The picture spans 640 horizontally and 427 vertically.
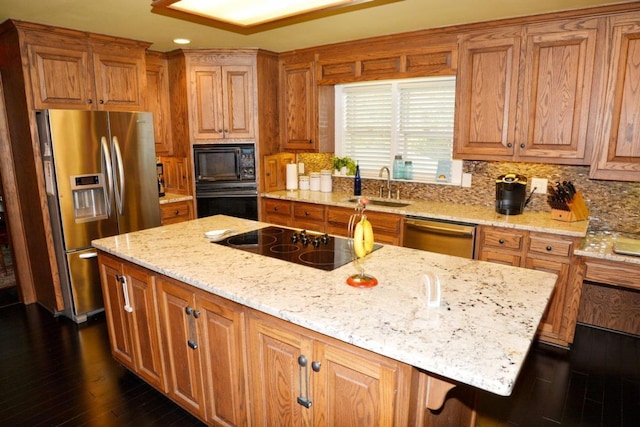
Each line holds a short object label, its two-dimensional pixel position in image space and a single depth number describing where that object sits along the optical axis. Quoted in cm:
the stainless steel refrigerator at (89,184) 319
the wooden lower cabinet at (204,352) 185
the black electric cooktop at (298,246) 212
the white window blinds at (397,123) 390
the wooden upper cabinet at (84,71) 317
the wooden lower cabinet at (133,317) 225
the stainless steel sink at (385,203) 393
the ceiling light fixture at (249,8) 167
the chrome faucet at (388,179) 409
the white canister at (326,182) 458
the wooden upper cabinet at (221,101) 414
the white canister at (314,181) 466
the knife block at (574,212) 308
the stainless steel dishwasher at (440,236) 323
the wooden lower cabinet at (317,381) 136
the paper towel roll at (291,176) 469
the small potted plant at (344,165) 450
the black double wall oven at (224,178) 432
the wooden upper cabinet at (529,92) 290
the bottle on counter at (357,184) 434
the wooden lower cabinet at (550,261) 289
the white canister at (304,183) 473
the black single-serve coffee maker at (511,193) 327
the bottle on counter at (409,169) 414
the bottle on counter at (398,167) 417
